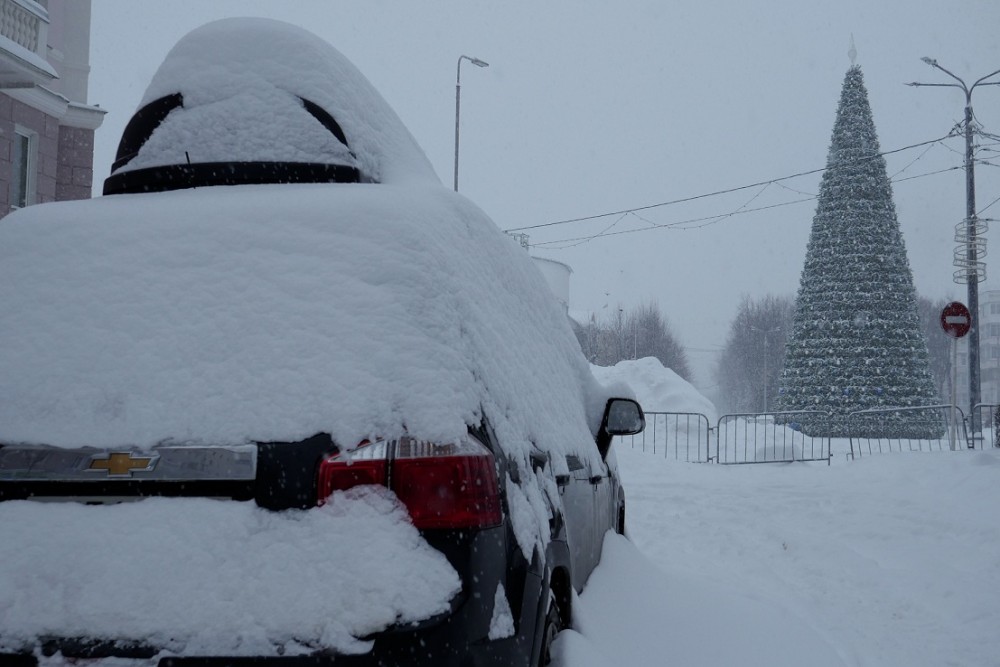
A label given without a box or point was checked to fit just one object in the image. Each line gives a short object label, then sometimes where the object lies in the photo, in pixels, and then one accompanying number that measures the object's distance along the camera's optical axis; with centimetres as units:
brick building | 1408
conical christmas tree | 2872
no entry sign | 1641
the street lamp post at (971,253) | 2195
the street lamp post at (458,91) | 2536
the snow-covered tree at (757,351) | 6962
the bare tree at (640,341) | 7362
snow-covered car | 168
